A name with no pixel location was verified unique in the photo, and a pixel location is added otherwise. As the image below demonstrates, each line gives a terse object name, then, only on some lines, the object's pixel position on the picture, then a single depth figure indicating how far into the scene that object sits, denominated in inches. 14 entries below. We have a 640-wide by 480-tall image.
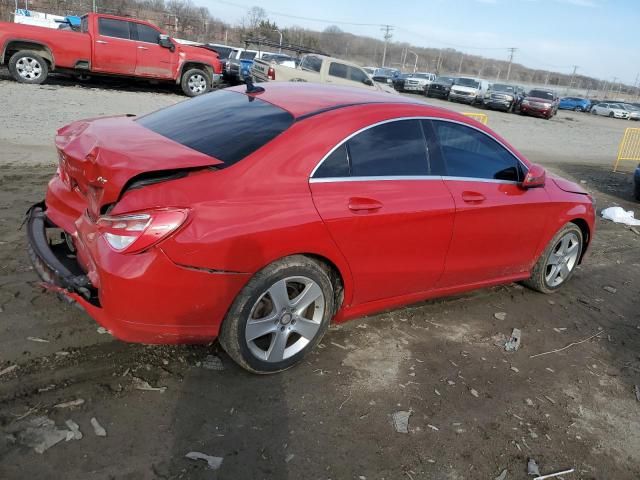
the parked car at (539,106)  1154.7
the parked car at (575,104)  1883.6
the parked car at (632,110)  1755.7
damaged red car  107.6
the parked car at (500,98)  1169.4
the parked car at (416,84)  1381.6
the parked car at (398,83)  1439.5
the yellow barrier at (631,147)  589.0
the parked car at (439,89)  1310.3
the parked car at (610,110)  1755.7
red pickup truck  510.3
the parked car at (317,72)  613.9
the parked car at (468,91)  1232.2
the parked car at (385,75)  1429.1
